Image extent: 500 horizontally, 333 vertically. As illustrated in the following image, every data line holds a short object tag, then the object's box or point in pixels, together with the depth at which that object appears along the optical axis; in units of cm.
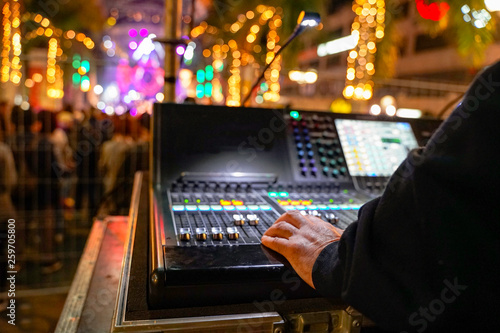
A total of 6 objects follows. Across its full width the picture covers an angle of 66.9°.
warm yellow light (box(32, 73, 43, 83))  899
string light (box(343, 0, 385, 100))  460
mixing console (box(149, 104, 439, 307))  65
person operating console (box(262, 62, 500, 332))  46
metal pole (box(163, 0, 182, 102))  149
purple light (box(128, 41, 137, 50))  1297
